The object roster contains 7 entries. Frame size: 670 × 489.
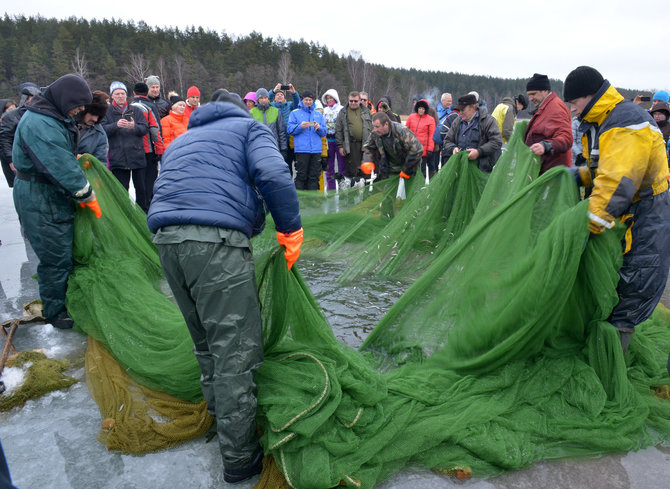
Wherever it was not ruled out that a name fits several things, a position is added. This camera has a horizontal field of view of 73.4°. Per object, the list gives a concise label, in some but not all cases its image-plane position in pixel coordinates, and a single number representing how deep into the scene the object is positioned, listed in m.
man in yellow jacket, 2.46
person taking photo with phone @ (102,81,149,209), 6.14
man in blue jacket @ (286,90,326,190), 8.16
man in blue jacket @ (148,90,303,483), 2.10
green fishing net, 2.22
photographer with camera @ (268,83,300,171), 8.80
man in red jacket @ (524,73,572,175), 4.24
